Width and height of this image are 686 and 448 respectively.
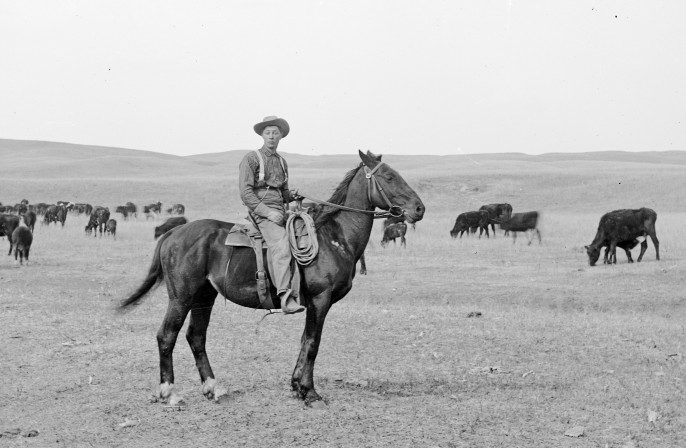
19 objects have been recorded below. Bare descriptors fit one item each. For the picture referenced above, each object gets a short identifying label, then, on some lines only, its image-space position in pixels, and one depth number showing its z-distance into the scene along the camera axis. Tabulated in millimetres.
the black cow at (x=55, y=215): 44344
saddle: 8539
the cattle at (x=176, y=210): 57575
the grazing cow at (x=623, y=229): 25516
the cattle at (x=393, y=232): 31809
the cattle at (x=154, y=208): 55278
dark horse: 8578
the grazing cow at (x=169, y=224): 34266
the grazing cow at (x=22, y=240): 24389
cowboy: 8391
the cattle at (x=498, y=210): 43294
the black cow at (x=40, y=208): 54700
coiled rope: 8469
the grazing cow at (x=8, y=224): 26078
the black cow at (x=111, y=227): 36656
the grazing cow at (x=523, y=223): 34125
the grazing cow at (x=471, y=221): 38119
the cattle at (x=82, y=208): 55853
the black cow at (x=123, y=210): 54834
